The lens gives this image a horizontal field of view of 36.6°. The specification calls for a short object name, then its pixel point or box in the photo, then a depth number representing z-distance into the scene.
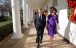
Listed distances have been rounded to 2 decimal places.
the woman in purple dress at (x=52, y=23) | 4.84
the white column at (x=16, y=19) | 6.36
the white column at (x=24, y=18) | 11.29
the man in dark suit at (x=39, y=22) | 4.93
